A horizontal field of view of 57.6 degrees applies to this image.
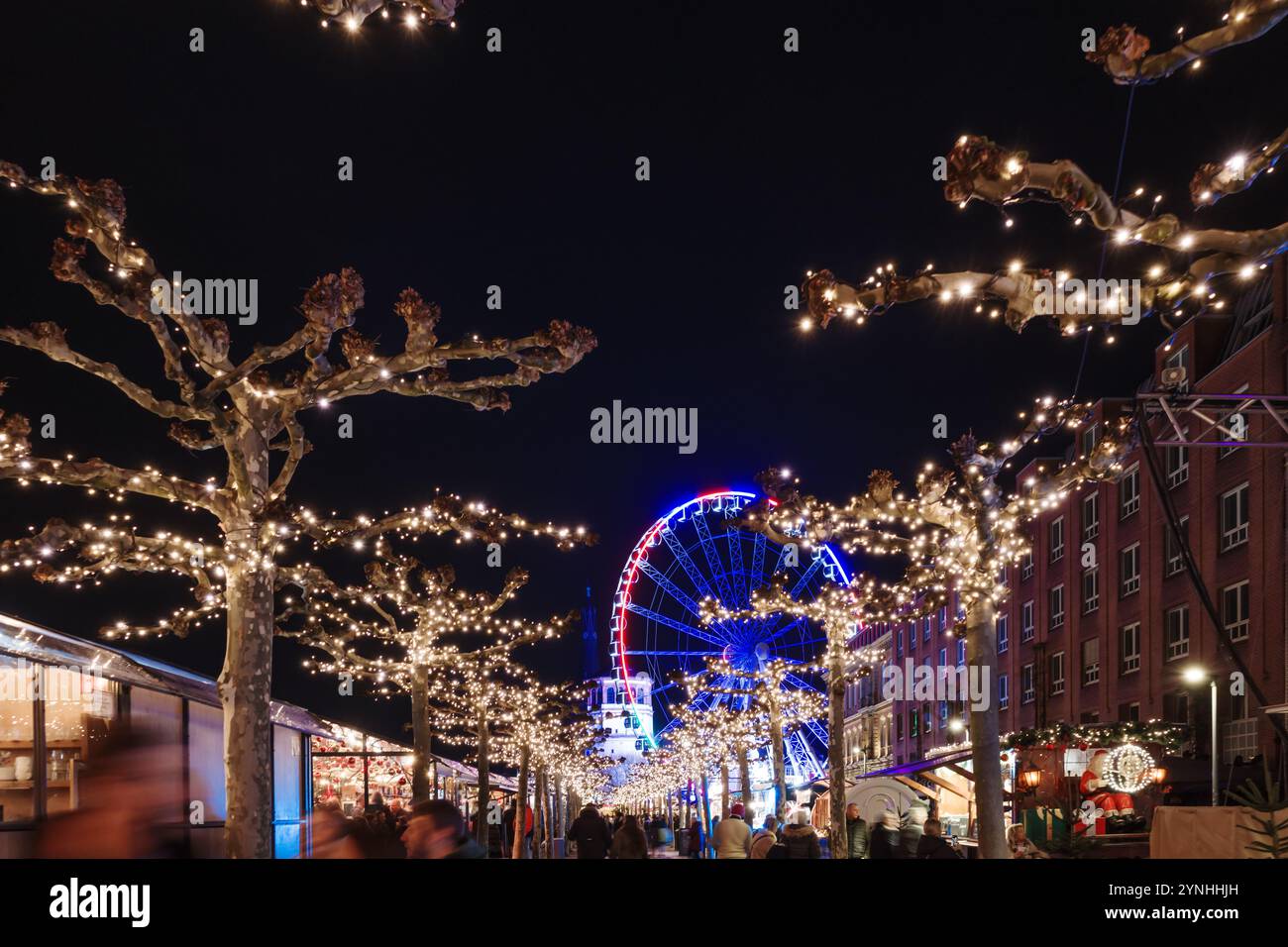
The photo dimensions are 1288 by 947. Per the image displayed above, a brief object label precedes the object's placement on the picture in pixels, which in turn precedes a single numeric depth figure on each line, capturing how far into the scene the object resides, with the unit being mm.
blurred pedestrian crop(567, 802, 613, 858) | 15078
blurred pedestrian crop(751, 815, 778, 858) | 13891
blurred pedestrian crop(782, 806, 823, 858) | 13547
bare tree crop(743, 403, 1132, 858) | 13641
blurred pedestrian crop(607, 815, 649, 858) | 11094
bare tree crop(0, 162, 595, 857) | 9570
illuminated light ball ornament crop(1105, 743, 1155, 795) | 23766
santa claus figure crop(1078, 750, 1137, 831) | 23344
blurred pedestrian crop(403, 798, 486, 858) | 5547
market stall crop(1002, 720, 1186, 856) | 22453
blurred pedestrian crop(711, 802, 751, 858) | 13555
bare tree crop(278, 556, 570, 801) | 19844
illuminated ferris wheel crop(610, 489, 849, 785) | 37656
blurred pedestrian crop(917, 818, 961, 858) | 12211
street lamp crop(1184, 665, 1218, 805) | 24062
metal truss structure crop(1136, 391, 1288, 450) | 11727
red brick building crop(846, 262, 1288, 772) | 29672
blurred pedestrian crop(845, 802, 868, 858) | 14992
